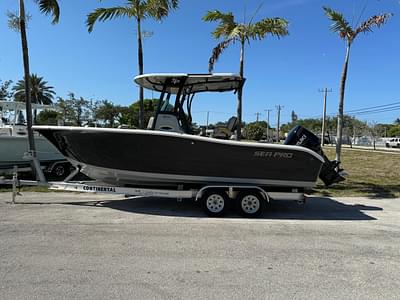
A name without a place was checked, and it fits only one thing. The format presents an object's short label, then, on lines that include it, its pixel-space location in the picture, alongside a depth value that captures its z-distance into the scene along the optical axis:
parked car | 59.64
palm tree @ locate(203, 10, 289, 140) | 10.48
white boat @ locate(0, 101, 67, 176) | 10.75
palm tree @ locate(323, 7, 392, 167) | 10.39
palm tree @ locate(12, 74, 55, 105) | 49.25
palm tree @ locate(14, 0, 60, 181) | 9.84
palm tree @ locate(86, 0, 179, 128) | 10.45
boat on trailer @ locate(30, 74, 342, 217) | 6.65
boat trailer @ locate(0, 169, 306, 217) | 6.85
